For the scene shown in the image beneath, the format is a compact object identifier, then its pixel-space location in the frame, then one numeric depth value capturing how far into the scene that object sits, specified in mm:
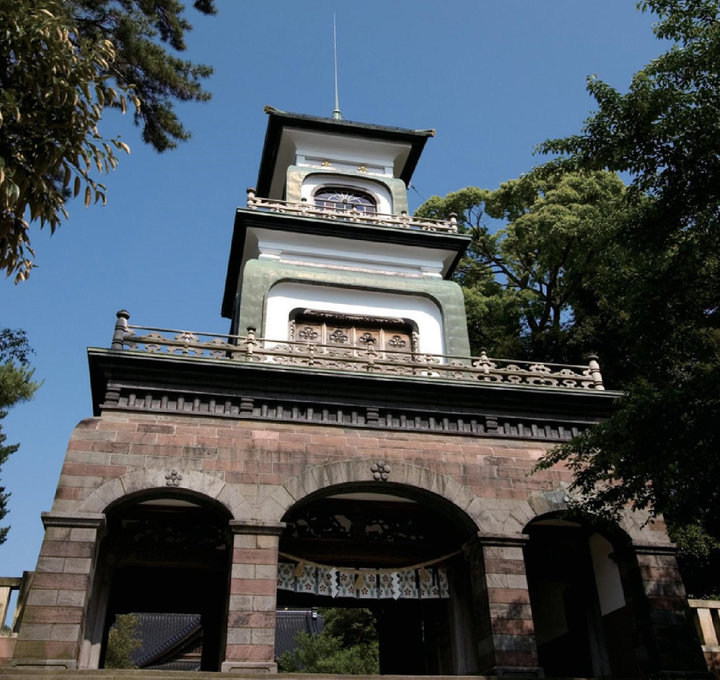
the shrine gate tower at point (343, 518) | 12172
